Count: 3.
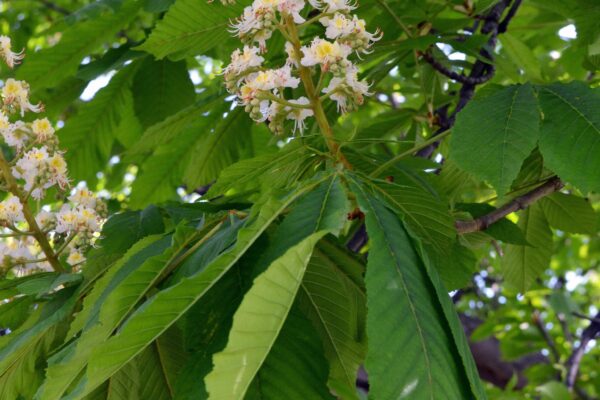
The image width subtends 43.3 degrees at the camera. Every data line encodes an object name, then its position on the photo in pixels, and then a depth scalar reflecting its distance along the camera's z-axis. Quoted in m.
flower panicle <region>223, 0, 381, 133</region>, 1.16
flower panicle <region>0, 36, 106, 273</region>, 1.43
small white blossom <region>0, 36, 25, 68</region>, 1.60
